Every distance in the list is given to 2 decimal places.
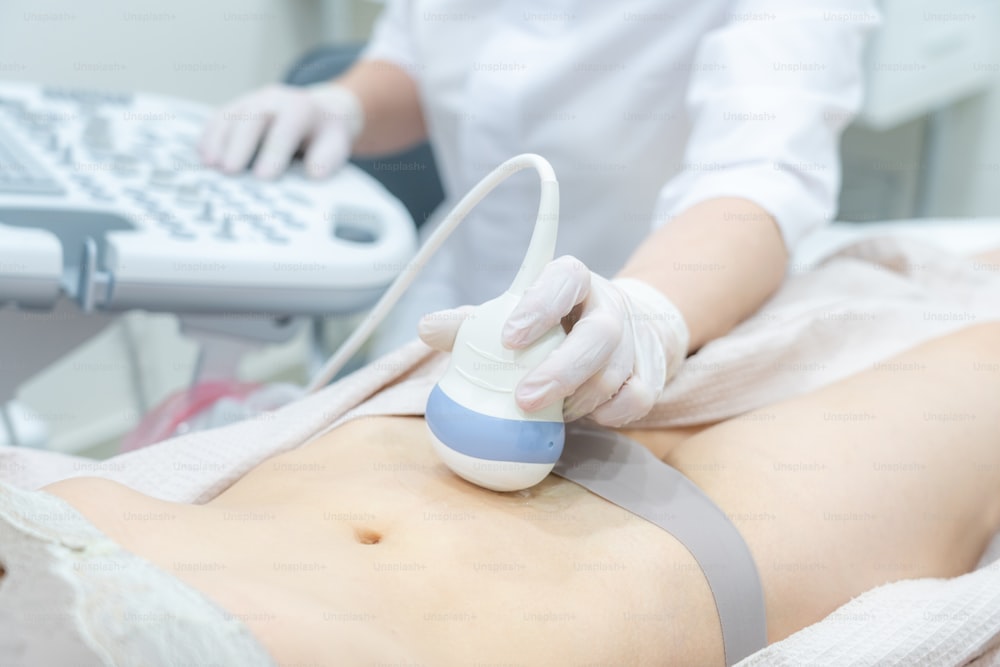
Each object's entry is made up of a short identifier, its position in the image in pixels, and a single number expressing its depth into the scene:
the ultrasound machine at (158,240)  0.81
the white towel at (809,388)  0.60
